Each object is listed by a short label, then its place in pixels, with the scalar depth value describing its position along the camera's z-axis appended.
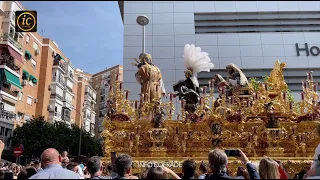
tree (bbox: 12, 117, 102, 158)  35.66
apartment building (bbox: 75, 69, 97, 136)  60.15
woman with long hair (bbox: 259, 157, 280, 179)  4.08
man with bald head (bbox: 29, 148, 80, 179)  4.14
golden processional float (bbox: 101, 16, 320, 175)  10.86
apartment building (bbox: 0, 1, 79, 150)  35.44
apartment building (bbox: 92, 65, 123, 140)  70.54
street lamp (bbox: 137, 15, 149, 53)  19.73
